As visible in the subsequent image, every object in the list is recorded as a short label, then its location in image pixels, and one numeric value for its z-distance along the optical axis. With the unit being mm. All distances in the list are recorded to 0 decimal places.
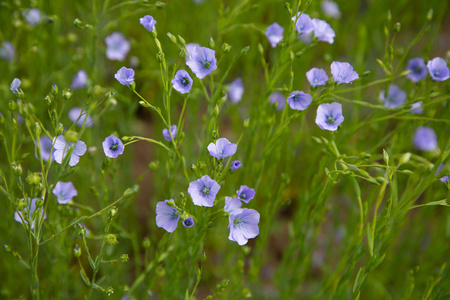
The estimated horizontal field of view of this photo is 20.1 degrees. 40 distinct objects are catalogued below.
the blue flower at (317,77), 1117
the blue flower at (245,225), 1060
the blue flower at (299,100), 1097
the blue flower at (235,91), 1298
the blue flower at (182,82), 1076
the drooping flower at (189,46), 1218
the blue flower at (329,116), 1091
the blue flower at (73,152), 1072
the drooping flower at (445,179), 1085
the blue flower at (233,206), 1054
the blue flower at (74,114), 1291
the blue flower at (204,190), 1045
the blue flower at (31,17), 1244
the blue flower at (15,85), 1079
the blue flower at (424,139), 1284
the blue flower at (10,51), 1302
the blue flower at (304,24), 1135
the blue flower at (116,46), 1340
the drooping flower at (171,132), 1099
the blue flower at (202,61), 1083
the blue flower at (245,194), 1061
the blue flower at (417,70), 1206
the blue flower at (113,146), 1068
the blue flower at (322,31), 1156
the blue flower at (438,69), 1128
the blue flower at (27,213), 1056
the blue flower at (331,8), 1425
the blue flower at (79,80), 1283
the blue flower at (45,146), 1243
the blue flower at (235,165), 1064
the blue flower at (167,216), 1070
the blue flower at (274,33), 1188
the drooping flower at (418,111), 1204
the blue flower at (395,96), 1271
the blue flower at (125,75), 1075
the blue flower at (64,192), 1126
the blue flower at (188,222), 1074
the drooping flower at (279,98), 1366
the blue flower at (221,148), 1051
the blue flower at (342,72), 1097
